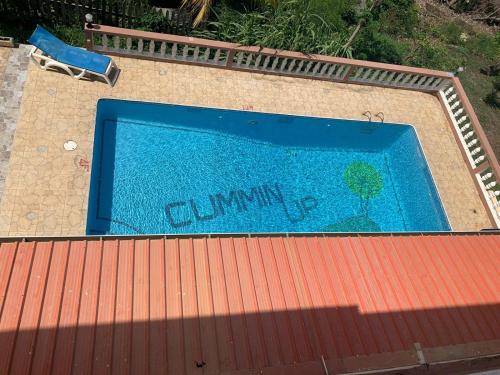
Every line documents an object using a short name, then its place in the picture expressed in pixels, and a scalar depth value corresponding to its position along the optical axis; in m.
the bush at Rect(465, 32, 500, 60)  19.42
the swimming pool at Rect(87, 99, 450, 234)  11.08
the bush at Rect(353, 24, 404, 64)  15.88
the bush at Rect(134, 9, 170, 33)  13.12
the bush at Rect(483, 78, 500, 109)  17.22
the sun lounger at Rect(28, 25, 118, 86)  11.20
